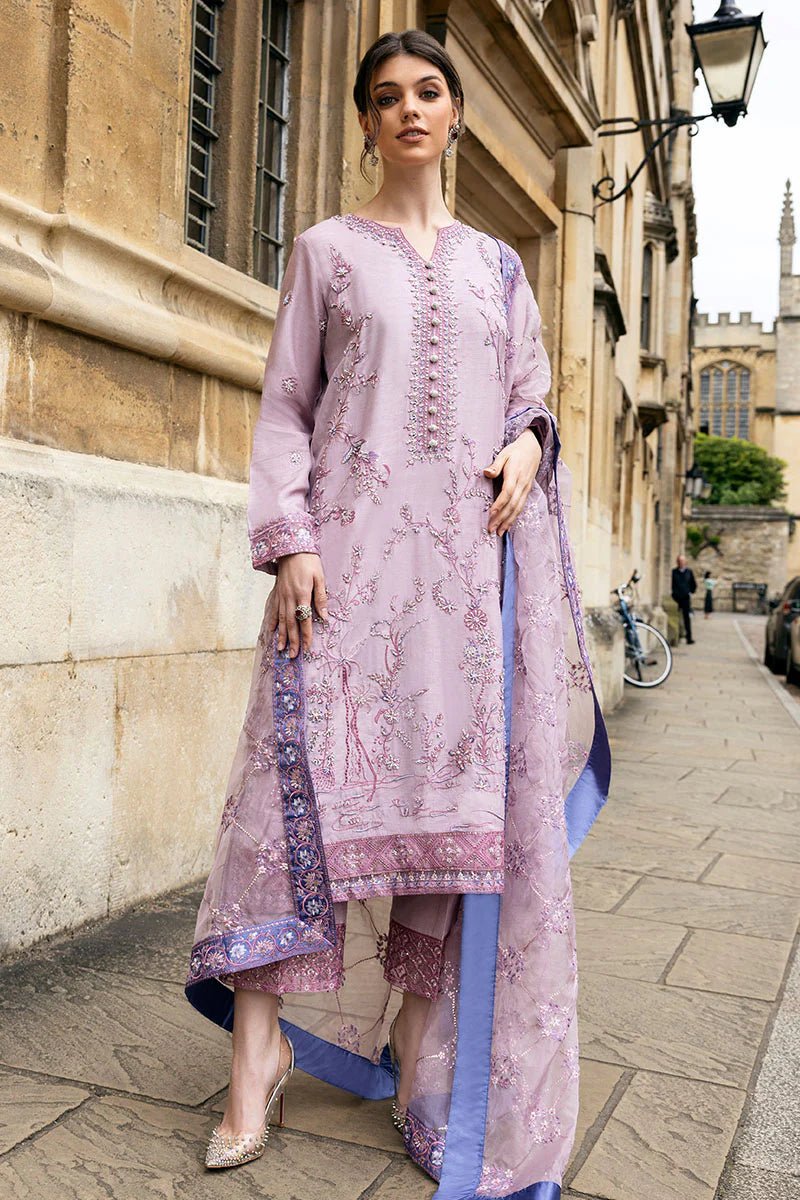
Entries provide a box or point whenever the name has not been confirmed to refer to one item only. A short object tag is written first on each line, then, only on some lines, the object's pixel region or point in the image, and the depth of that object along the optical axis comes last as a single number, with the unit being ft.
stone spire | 268.62
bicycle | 40.40
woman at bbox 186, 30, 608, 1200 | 6.92
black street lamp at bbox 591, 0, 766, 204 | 28.71
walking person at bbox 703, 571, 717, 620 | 140.09
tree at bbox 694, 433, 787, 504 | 233.35
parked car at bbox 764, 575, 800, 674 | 54.70
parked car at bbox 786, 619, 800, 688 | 50.06
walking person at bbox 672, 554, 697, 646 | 75.77
